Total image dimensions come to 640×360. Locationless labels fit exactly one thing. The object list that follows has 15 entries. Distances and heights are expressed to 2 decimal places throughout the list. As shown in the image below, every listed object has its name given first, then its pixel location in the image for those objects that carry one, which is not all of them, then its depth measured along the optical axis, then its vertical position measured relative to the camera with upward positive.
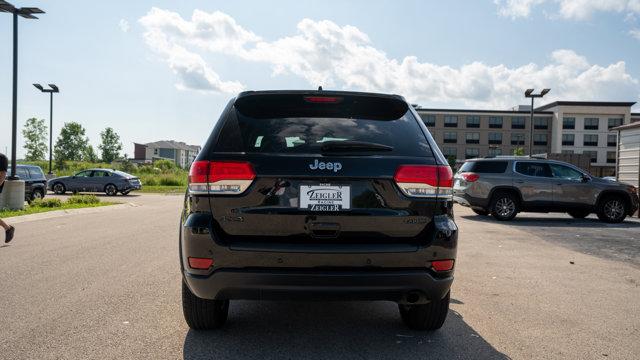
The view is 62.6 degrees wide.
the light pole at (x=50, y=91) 34.49 +4.36
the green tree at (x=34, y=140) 88.81 +2.87
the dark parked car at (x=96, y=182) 29.02 -1.29
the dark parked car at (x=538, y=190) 14.73 -0.42
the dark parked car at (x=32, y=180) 20.25 -0.91
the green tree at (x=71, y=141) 100.23 +3.27
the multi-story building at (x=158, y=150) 158.25 +3.30
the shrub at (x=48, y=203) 16.86 -1.49
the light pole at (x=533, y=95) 31.43 +4.89
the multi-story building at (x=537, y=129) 80.44 +7.15
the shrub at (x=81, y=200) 19.15 -1.53
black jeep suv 3.24 -0.32
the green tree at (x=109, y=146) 114.56 +3.08
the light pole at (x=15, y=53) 16.86 +3.30
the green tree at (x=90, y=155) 109.68 +0.88
